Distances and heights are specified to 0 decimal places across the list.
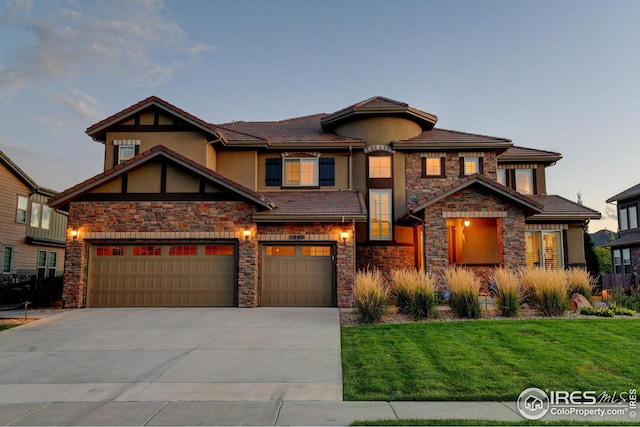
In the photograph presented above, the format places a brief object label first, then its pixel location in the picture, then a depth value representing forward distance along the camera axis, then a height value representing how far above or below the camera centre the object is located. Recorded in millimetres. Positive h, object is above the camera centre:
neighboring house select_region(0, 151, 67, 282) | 21078 +1618
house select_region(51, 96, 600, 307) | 14523 +1719
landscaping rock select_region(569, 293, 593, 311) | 11868 -1181
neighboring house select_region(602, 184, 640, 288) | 26203 +1526
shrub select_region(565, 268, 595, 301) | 12500 -687
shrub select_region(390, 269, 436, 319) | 11078 -878
